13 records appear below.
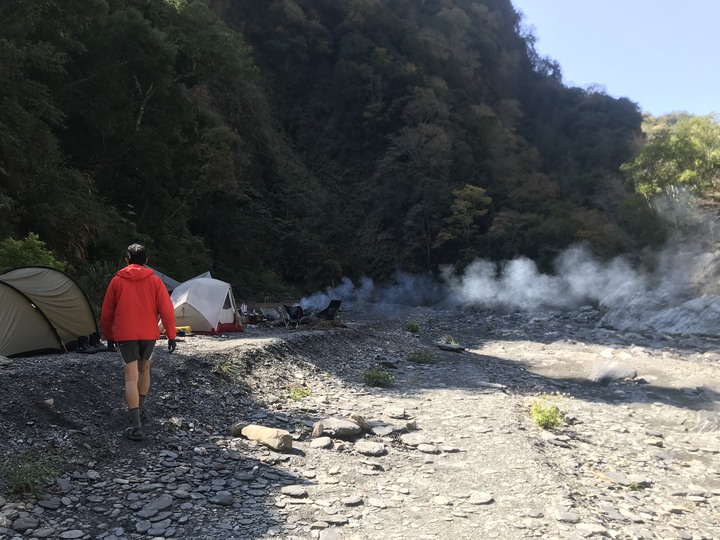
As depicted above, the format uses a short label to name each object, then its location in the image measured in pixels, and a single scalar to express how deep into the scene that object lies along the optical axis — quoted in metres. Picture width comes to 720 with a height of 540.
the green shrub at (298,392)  8.21
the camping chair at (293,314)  15.91
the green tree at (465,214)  40.22
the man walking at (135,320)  5.07
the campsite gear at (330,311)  16.50
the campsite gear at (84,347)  8.41
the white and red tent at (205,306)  13.38
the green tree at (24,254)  10.48
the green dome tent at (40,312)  7.70
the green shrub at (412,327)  19.73
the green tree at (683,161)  26.11
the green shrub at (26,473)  3.94
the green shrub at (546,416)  7.73
